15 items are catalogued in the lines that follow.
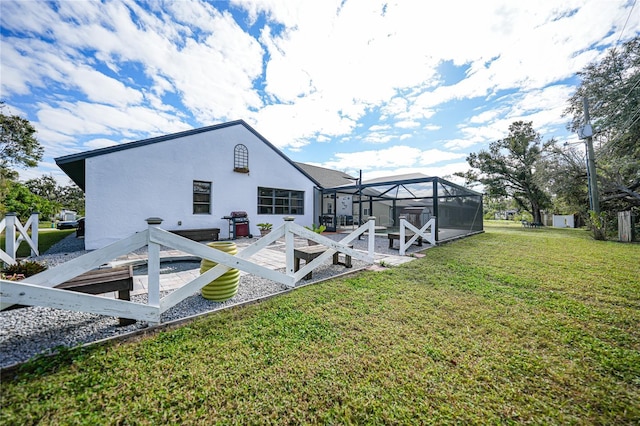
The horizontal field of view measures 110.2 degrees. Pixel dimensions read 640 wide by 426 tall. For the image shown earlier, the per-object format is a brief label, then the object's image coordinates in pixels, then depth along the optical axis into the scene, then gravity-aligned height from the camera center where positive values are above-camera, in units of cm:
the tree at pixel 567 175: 1423 +255
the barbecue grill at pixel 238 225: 977 -46
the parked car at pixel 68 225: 1702 -79
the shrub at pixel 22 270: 313 -81
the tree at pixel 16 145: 1816 +607
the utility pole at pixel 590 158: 1066 +279
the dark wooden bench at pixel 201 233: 849 -75
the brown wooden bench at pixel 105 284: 246 -78
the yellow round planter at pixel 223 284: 326 -102
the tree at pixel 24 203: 2052 +122
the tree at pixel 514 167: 2145 +484
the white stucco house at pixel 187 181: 736 +137
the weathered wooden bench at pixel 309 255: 436 -80
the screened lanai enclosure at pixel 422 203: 930 +59
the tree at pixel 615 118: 1051 +479
